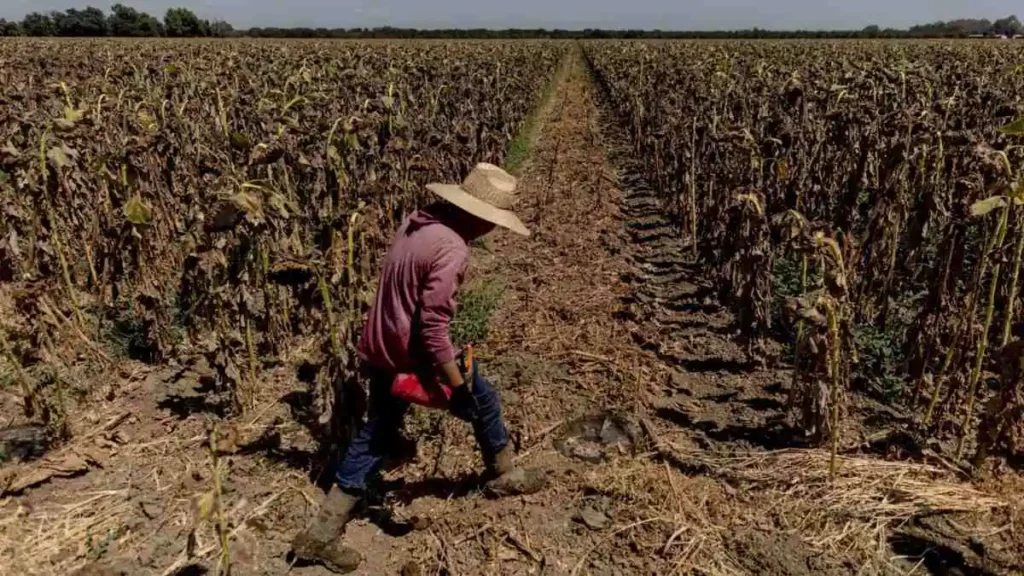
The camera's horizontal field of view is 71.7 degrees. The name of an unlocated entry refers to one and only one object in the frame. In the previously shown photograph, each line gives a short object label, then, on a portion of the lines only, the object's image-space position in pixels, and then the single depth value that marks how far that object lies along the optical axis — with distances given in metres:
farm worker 3.03
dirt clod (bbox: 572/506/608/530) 3.58
